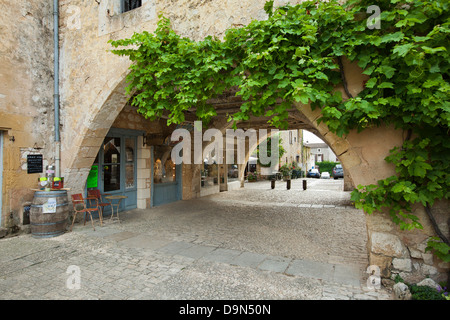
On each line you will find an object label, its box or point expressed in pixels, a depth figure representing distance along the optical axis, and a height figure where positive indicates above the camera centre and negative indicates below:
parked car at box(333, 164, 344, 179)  20.58 -0.93
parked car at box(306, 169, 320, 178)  23.27 -1.14
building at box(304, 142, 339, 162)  36.22 +1.26
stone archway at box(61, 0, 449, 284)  2.58 +0.89
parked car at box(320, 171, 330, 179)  22.19 -1.28
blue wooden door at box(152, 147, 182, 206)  7.23 -0.46
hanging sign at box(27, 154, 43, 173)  4.49 +0.05
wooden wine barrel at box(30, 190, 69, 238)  4.09 -0.79
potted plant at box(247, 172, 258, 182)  16.58 -0.97
